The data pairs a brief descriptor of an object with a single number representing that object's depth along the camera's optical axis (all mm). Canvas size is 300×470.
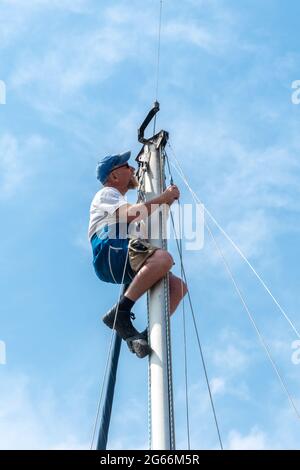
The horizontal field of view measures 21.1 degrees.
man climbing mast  7426
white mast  6438
